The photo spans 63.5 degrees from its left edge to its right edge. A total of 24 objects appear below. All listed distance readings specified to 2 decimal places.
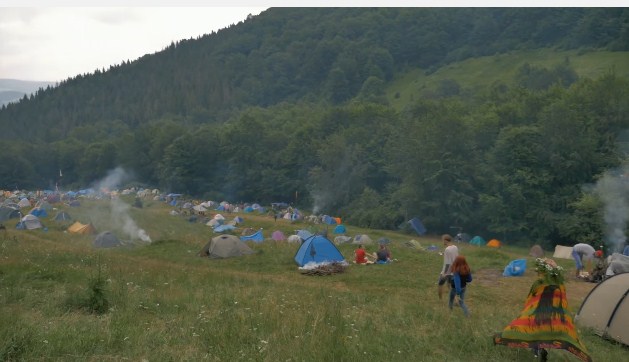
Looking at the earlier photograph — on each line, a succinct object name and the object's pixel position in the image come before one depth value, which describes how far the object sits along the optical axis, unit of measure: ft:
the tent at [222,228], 111.65
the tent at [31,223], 111.55
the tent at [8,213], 140.87
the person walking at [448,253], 35.76
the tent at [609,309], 30.54
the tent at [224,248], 70.08
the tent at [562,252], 93.04
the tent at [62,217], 128.26
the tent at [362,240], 88.30
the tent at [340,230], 122.31
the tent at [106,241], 85.65
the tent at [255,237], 95.25
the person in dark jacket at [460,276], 33.47
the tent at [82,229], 101.40
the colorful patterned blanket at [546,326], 22.73
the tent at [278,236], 98.68
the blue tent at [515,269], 59.93
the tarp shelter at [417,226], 143.23
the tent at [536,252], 99.71
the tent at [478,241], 117.88
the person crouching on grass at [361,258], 64.95
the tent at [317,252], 62.54
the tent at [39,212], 135.17
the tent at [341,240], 91.56
